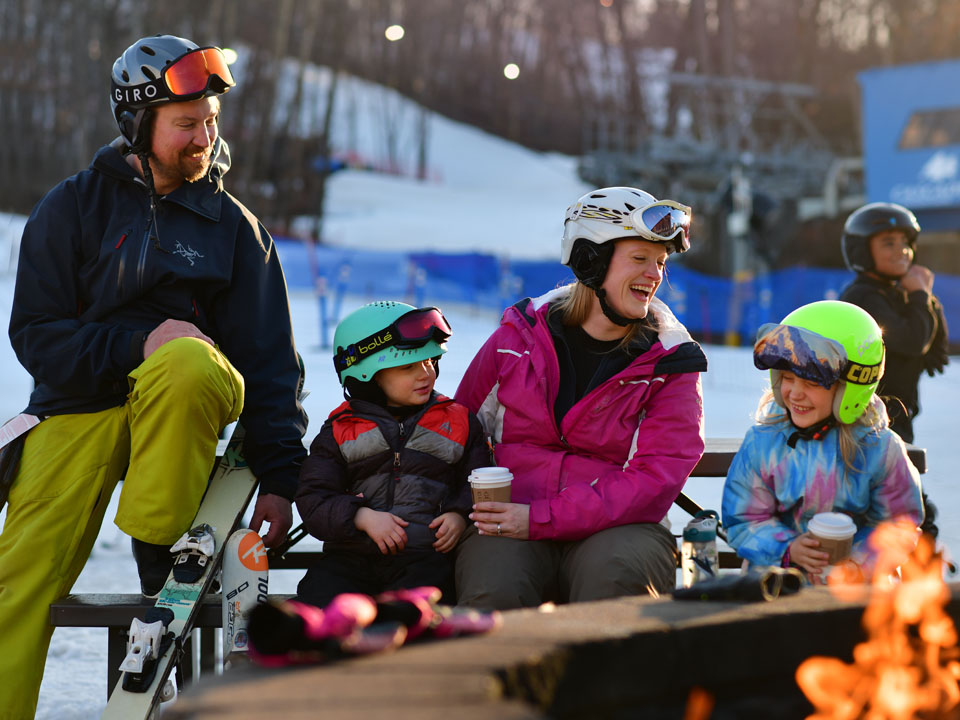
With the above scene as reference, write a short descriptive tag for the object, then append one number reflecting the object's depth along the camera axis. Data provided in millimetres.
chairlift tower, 36125
